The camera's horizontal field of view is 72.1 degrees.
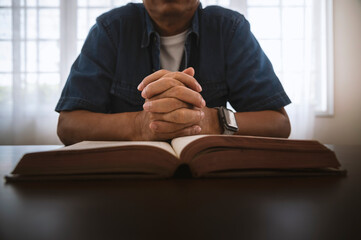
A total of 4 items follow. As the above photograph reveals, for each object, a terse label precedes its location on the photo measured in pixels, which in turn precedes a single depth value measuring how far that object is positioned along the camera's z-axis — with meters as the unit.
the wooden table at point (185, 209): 0.17
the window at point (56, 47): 2.24
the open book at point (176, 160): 0.32
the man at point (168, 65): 0.82
